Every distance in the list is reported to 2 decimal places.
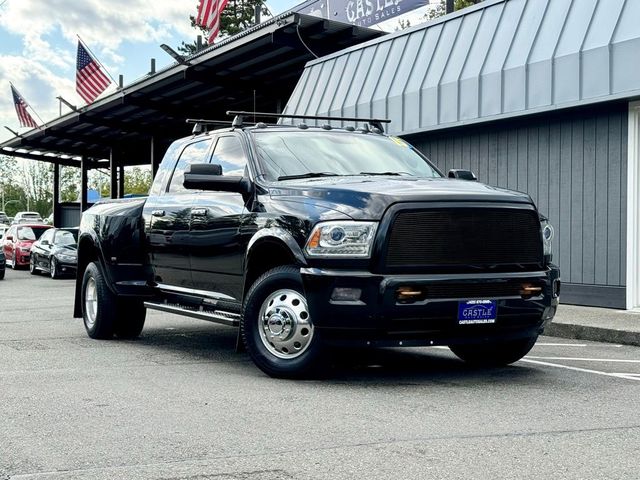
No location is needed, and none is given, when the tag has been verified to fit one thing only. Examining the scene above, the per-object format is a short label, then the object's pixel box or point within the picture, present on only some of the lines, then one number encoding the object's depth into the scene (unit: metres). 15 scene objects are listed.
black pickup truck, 6.54
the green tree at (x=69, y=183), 103.75
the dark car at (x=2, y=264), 23.27
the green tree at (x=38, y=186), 106.56
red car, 29.86
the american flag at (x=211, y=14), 24.39
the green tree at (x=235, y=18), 70.12
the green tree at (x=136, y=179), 109.19
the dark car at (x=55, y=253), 24.69
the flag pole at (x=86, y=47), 30.47
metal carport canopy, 20.64
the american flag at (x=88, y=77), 30.30
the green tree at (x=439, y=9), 54.38
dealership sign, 19.25
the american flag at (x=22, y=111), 39.19
